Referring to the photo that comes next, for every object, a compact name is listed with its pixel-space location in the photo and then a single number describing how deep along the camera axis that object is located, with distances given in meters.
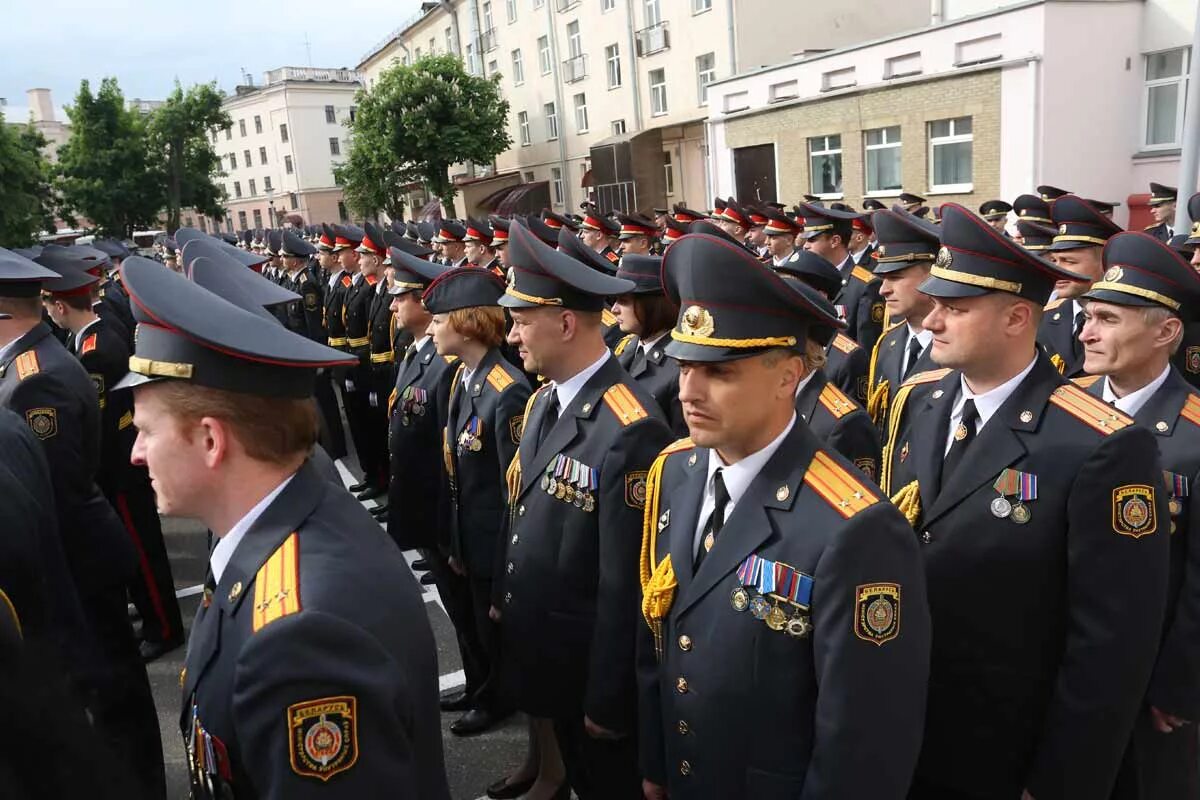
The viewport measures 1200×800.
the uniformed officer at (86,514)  3.60
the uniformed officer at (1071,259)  5.24
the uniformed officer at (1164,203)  10.20
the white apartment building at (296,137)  59.53
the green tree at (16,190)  15.02
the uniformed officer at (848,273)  7.00
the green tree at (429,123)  32.25
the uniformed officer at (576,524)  2.82
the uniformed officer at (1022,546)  2.26
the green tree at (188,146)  31.72
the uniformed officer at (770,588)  1.93
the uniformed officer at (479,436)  3.90
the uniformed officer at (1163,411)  2.70
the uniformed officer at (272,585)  1.47
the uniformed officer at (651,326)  4.20
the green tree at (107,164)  29.64
